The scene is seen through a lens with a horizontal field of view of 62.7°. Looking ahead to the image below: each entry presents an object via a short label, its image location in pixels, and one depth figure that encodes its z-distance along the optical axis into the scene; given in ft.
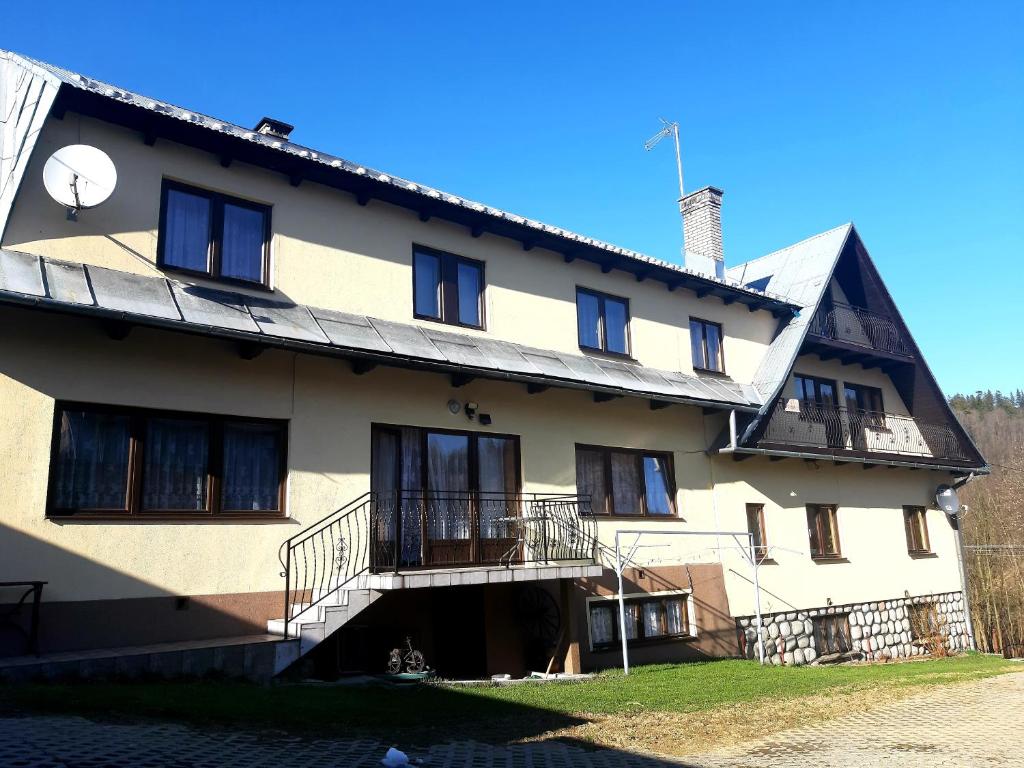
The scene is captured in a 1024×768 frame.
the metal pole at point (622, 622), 41.13
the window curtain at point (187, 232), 35.47
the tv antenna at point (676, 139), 71.30
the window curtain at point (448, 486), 40.63
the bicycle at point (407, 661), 37.58
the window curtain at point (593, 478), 48.32
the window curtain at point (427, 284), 43.52
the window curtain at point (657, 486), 51.57
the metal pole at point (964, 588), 72.09
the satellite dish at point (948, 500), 73.05
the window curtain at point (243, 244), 37.04
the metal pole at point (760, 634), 48.75
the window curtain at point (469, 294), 45.28
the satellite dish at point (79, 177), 31.14
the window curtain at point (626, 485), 49.73
